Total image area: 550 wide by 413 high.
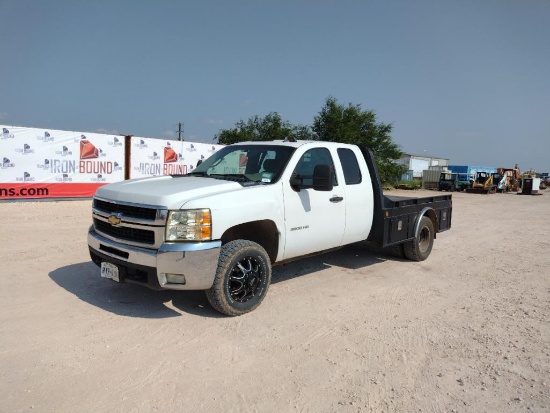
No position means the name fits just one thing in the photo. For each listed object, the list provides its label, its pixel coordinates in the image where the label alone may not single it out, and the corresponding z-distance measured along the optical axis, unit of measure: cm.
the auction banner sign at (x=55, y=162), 1305
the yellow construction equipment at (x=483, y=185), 3419
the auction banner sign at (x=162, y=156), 1645
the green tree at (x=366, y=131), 3150
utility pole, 6700
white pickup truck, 381
